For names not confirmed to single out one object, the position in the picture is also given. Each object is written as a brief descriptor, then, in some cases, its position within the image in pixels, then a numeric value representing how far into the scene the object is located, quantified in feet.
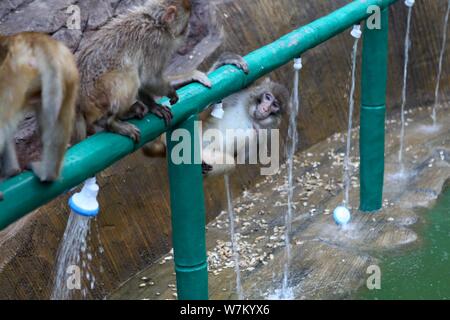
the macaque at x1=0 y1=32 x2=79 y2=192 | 6.91
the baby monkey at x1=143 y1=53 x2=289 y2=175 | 14.05
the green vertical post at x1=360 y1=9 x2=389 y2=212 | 14.48
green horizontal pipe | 6.24
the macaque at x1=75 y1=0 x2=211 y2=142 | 8.63
